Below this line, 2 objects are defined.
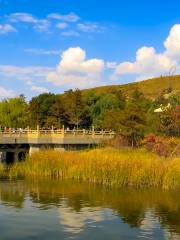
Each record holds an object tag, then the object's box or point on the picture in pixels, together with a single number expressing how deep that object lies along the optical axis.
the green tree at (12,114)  86.00
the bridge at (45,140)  56.03
